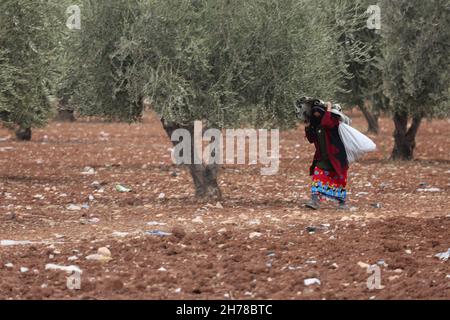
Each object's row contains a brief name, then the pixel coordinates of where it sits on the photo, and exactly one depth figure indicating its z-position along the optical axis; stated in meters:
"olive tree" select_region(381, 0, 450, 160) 23.66
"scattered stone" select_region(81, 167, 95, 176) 23.55
